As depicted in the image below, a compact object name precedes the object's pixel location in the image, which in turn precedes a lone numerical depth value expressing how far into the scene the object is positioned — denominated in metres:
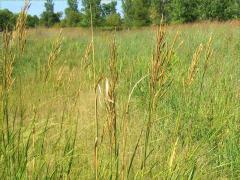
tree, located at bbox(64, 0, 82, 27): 43.25
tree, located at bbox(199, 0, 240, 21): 26.59
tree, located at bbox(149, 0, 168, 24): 32.83
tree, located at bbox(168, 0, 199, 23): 27.95
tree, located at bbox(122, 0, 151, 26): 33.91
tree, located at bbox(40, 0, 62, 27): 46.38
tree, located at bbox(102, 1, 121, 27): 40.20
